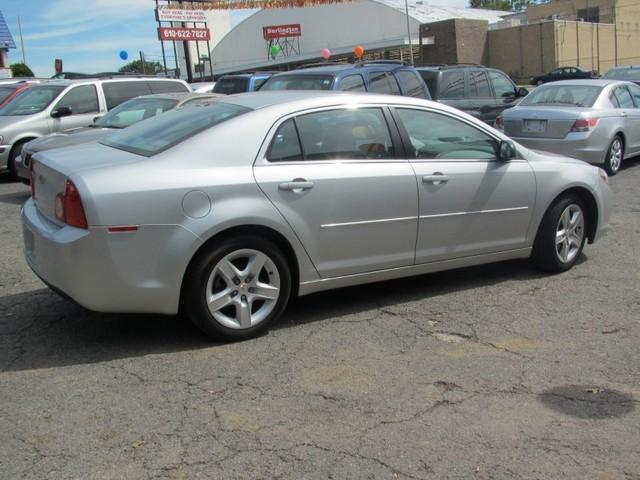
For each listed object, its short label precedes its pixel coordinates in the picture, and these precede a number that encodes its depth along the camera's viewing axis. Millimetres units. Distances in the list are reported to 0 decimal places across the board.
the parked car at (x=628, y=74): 19766
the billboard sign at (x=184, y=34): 30094
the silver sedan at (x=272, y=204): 4043
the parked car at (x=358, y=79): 9789
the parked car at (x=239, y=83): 13656
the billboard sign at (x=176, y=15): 28848
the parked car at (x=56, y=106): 11273
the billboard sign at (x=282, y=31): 63806
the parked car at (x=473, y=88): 12430
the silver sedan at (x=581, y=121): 10570
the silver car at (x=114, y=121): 8797
